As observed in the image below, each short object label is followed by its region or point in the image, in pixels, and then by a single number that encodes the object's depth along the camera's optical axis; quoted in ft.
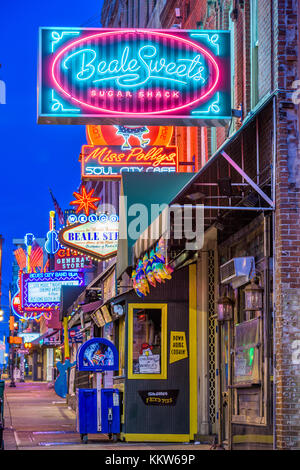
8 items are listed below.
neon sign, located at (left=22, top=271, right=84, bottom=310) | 151.74
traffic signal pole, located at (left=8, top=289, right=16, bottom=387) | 293.70
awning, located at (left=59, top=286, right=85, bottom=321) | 114.93
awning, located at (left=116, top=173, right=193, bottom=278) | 60.34
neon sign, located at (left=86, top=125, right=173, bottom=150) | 73.92
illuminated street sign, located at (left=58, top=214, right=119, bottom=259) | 84.43
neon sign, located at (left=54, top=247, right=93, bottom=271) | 148.46
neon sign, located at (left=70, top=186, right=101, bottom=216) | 99.91
